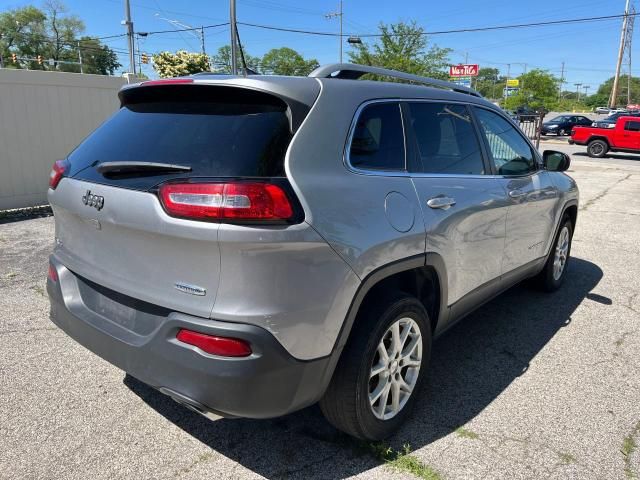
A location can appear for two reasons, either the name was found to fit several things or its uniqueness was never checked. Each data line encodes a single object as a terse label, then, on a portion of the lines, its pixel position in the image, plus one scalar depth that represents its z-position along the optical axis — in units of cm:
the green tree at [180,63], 1939
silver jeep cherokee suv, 193
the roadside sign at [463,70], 4143
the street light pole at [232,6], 1575
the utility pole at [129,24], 2833
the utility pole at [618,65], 4666
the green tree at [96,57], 7669
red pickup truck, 2077
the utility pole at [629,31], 5783
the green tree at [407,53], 2936
